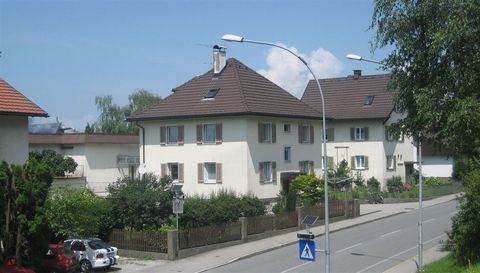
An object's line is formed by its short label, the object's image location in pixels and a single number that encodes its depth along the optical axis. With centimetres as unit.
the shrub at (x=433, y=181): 6250
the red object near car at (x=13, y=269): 2120
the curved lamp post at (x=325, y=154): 1736
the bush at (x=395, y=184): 5638
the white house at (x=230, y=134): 4481
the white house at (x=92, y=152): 5796
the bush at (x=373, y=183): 5996
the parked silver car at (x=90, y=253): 2653
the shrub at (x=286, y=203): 3916
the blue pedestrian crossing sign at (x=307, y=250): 1905
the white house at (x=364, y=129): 6106
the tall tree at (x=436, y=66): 2039
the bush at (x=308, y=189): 4191
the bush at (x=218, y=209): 3241
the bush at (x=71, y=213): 2764
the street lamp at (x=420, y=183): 2187
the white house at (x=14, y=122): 2836
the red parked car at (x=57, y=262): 2470
